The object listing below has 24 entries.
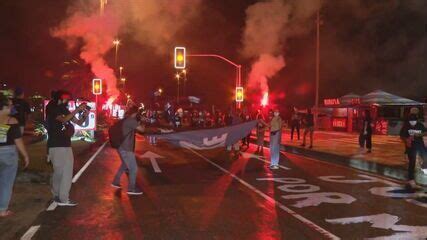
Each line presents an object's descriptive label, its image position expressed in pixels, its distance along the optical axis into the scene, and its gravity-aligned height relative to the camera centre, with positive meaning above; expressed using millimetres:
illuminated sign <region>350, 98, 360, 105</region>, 38031 +1446
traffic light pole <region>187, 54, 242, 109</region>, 37219 +3248
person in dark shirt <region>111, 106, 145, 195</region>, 10109 -539
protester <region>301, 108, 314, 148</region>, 22297 -141
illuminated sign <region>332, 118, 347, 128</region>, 39875 -109
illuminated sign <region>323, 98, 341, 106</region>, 41831 +1523
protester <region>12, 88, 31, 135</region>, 11734 +228
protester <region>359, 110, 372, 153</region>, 19156 -402
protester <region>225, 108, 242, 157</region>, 18688 -113
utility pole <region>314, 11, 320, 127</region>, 35841 +4738
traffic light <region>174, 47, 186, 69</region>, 26969 +3120
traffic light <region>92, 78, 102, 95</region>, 28594 +1669
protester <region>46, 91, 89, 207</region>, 8602 -424
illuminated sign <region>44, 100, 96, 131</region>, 24141 -201
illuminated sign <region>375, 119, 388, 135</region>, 34188 -360
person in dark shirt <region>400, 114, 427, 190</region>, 10398 -374
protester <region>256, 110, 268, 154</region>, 19083 -548
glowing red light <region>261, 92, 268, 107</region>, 32625 +1269
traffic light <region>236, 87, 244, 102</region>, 35906 +1707
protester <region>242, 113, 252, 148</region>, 22747 -835
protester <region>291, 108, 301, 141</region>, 27622 -55
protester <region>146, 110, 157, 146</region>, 22375 -1085
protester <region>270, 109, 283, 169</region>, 14484 -530
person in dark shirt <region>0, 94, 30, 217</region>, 7590 -512
